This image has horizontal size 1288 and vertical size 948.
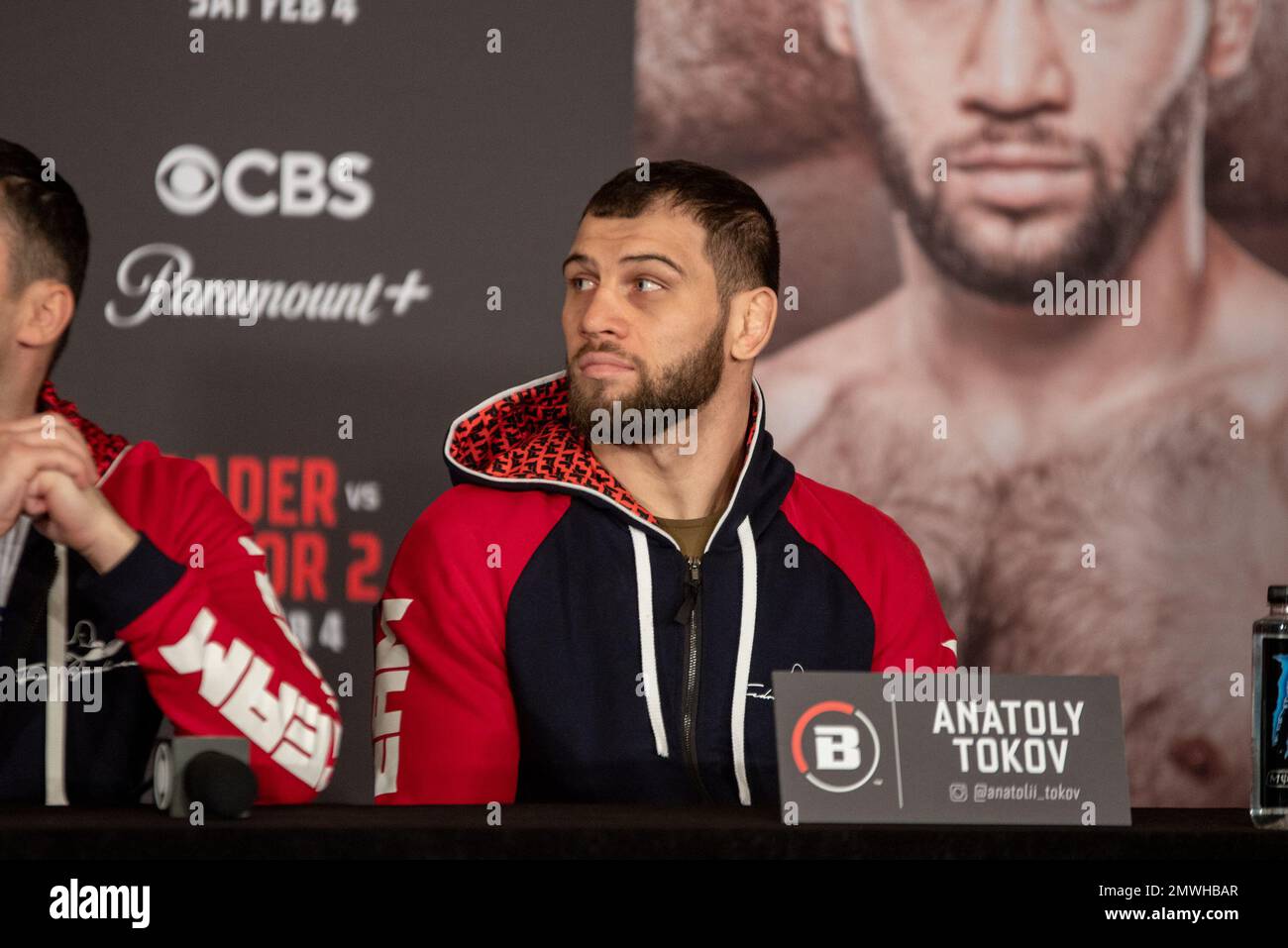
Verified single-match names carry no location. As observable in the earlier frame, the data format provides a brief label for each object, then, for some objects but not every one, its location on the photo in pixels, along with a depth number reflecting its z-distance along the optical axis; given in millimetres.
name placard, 2714
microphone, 2666
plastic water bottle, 2781
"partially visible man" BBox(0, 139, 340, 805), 3183
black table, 2578
